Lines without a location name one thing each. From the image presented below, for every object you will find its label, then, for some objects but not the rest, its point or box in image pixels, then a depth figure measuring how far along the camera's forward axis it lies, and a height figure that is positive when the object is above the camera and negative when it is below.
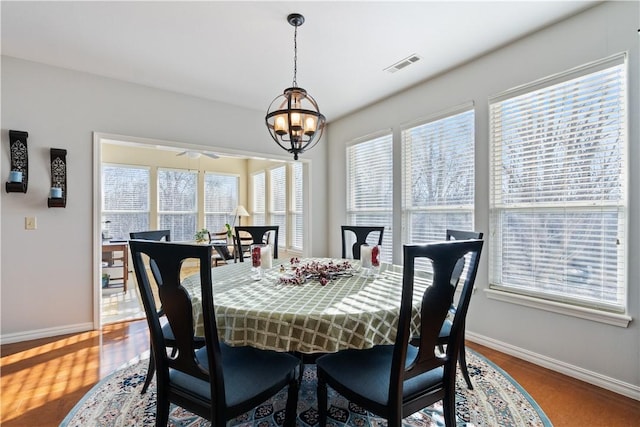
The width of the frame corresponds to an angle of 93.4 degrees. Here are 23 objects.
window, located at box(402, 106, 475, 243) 3.03 +0.41
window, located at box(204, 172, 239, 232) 7.15 +0.33
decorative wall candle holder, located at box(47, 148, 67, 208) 2.97 +0.34
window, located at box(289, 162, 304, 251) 5.80 +0.07
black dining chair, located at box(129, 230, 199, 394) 1.72 -0.73
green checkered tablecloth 1.30 -0.47
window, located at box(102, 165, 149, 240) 5.91 +0.26
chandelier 2.06 +0.65
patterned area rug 1.73 -1.20
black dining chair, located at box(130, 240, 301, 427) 1.19 -0.68
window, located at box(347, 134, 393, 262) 3.94 +0.39
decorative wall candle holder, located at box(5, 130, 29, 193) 2.80 +0.48
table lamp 6.81 +0.01
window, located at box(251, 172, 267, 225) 7.11 +0.34
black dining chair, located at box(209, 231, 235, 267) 5.04 -0.61
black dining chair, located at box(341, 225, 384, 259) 3.02 -0.23
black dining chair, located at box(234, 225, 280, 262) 3.00 -0.21
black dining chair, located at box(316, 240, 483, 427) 1.21 -0.72
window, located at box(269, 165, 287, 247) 6.25 +0.28
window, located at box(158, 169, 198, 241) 6.54 +0.22
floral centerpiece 1.89 -0.41
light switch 2.94 -0.10
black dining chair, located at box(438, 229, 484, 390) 1.76 -0.71
